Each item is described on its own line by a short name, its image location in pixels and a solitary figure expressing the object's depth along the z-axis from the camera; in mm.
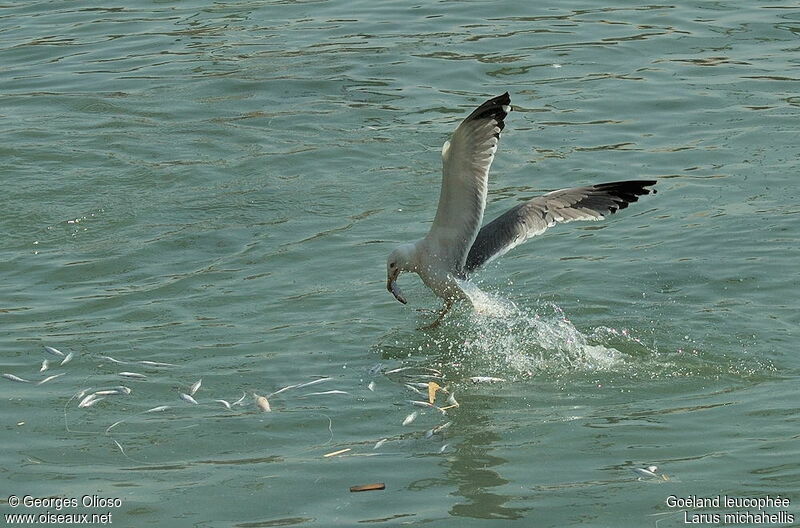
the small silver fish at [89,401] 14766
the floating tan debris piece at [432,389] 15248
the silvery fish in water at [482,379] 15973
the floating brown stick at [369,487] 12703
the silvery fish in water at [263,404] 14844
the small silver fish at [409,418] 14410
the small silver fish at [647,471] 12906
